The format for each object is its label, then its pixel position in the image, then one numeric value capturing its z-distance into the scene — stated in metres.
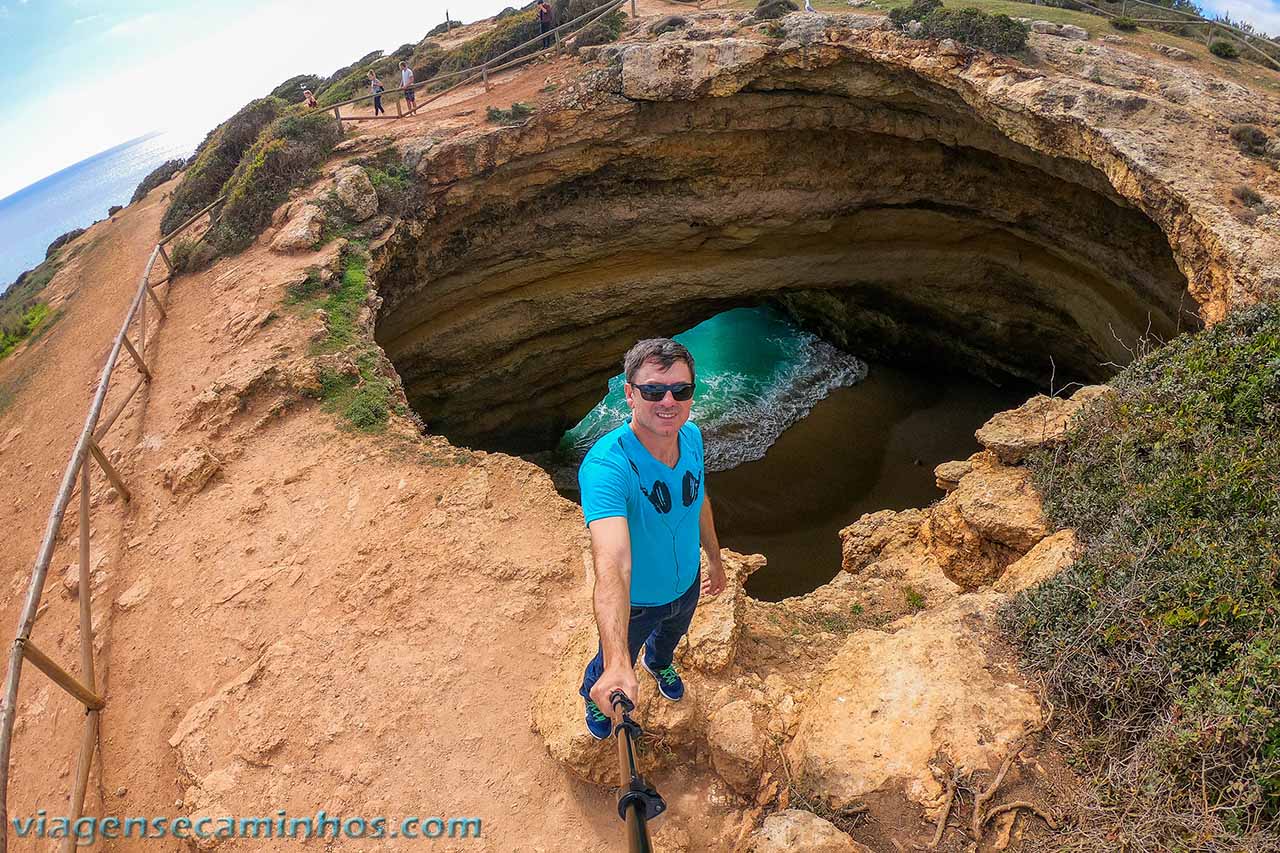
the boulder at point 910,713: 3.93
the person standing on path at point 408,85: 14.66
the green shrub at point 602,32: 15.20
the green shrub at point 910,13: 11.30
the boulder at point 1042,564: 5.14
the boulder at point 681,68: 11.52
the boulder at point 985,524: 6.38
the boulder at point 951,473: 8.21
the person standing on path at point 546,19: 16.70
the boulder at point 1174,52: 10.68
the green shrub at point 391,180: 12.01
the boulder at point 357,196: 11.66
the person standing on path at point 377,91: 15.51
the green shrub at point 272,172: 12.28
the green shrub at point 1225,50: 11.02
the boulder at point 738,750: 4.12
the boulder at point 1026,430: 7.10
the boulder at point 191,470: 7.47
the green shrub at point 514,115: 12.44
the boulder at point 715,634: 4.83
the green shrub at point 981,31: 10.33
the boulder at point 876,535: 8.33
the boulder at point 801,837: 3.42
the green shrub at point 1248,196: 7.84
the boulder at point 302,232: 11.02
